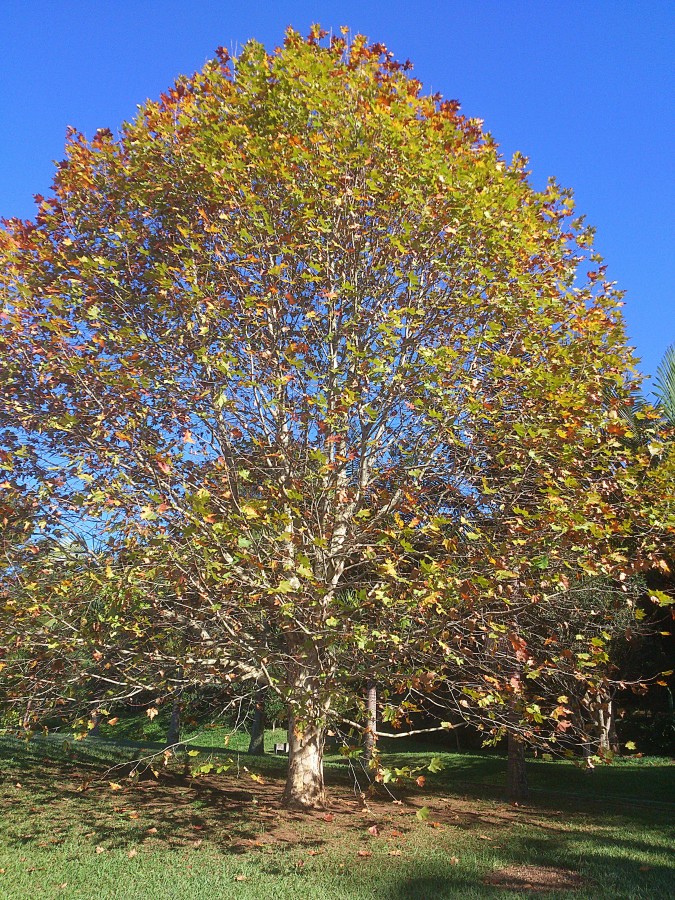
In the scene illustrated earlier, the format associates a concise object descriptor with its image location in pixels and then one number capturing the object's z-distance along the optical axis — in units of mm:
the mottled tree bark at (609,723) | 17359
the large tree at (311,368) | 6621
